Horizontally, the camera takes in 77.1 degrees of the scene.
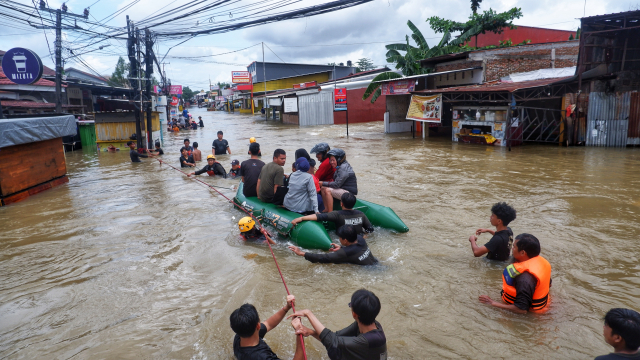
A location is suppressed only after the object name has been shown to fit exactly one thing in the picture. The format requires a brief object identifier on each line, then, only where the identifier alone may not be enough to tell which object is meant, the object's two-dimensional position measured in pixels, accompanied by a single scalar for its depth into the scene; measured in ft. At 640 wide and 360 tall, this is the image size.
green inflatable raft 19.21
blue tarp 29.25
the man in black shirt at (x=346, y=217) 18.49
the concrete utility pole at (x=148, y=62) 57.06
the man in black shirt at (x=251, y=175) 24.90
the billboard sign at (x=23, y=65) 31.96
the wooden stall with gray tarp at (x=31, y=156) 30.14
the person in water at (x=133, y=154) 51.29
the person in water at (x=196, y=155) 48.70
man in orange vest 12.30
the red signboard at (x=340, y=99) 78.69
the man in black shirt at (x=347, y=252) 16.22
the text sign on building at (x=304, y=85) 126.76
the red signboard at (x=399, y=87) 67.97
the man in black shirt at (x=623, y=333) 7.98
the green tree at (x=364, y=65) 193.36
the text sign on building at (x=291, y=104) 108.68
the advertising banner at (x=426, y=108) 62.44
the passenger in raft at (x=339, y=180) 22.17
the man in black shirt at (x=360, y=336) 9.02
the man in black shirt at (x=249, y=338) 9.48
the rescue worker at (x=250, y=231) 20.57
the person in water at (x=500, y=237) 15.21
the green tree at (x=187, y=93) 389.78
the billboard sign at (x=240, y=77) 164.07
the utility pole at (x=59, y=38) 52.62
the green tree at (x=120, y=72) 173.29
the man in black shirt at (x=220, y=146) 51.03
